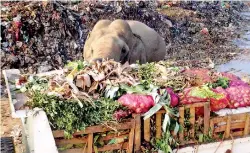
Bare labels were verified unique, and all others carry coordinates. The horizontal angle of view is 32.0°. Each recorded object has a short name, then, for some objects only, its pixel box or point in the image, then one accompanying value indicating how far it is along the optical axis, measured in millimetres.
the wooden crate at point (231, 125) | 3896
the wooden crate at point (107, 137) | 3461
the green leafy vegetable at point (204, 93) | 3814
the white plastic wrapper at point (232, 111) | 3895
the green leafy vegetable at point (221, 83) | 4227
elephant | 6324
